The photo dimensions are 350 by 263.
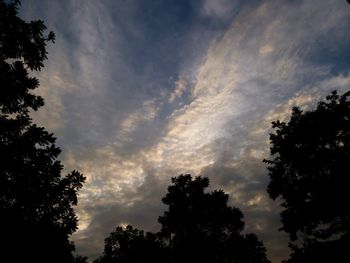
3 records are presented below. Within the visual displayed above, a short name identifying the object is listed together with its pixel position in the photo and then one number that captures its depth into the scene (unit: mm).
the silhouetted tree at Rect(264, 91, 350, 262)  22906
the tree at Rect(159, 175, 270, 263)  35344
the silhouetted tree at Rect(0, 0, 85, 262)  11258
